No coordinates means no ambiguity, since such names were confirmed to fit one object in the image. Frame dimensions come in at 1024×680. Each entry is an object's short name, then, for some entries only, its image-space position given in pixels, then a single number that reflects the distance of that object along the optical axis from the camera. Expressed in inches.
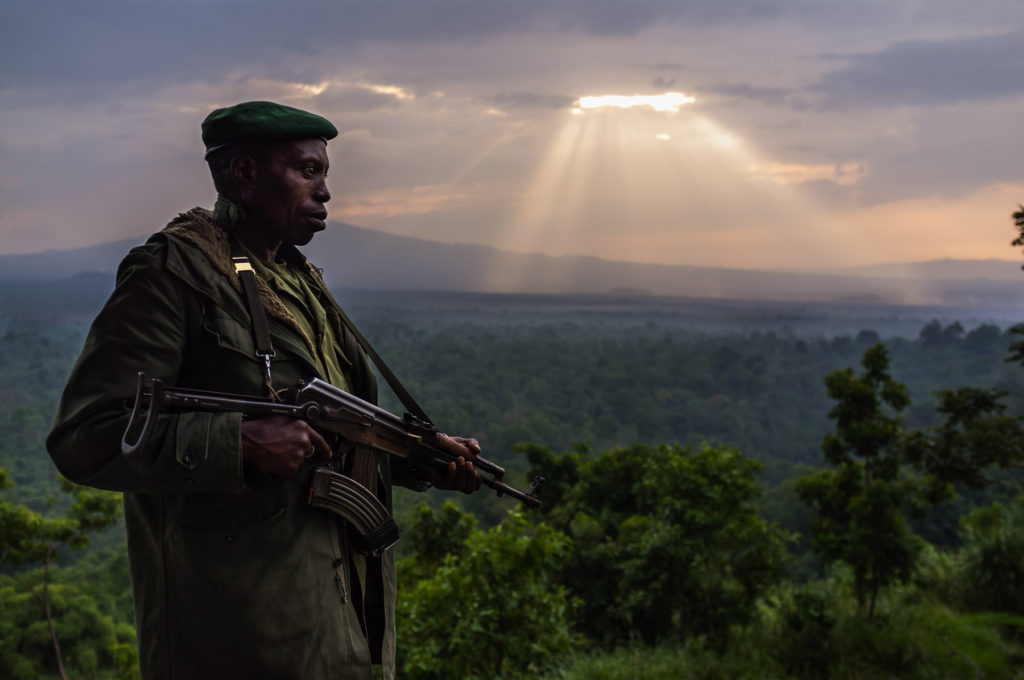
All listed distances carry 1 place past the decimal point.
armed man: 90.2
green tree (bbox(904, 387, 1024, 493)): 445.1
